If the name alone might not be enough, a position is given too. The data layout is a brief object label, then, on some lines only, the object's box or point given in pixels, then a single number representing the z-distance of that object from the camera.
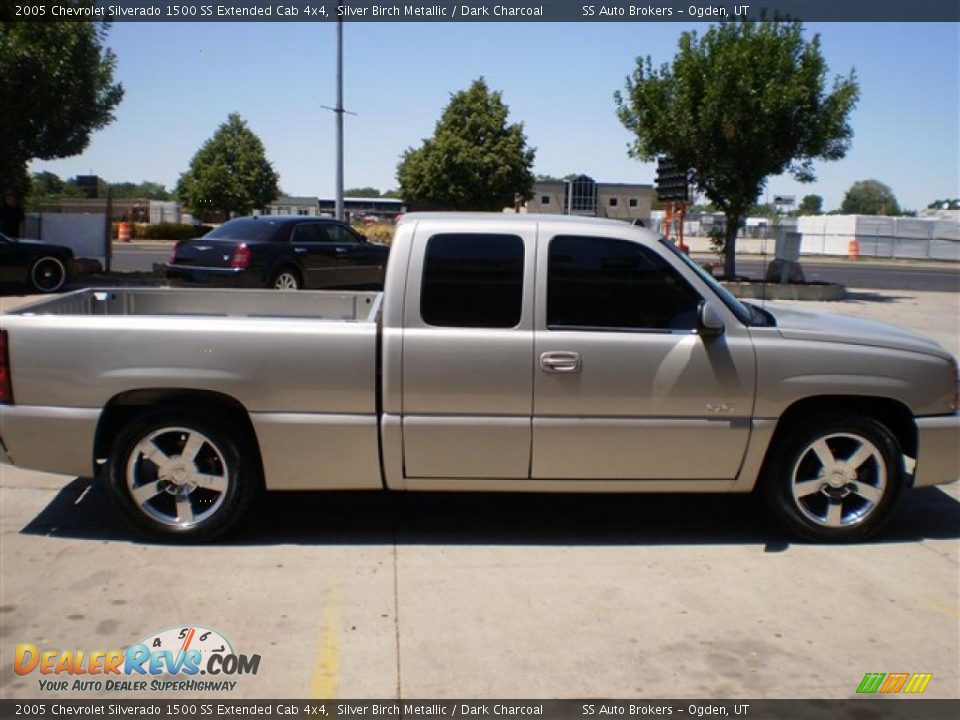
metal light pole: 23.67
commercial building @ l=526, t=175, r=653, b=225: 71.22
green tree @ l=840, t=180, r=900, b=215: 124.50
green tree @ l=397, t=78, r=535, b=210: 49.38
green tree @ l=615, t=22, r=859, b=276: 19.67
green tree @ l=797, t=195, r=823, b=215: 132.00
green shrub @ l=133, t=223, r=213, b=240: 48.36
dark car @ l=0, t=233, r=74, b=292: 15.99
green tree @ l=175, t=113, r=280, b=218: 54.44
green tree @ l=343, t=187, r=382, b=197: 157.50
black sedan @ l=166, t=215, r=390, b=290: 15.03
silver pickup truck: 4.93
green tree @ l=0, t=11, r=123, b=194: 17.17
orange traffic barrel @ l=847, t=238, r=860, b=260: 55.24
